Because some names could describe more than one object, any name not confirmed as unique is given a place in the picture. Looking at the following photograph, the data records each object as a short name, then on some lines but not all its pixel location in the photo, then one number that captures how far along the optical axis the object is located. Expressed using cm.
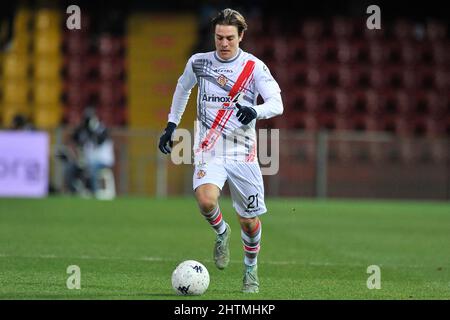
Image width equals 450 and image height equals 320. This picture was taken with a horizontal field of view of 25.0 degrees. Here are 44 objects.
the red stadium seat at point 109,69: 2625
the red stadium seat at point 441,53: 2659
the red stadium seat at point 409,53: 2661
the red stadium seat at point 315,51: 2647
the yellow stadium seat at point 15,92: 2591
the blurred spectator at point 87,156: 2227
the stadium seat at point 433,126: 2598
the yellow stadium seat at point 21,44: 2642
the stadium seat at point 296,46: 2649
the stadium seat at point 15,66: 2617
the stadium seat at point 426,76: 2656
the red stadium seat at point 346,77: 2642
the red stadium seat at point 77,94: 2612
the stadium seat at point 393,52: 2669
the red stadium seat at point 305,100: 2616
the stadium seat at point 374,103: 2612
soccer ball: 762
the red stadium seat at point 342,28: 2664
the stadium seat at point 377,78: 2647
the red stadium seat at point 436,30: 2684
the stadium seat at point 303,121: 2598
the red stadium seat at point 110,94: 2608
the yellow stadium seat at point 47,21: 2638
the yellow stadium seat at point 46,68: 2634
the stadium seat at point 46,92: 2614
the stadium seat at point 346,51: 2652
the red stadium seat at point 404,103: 2622
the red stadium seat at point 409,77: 2647
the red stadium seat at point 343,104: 2612
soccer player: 815
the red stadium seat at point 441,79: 2642
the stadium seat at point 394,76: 2661
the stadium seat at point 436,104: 2625
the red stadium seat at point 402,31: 2678
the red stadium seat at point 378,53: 2656
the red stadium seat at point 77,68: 2630
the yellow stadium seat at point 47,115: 2598
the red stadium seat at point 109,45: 2633
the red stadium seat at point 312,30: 2661
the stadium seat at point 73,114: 2594
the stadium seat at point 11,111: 2562
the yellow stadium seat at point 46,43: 2634
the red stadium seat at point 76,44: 2638
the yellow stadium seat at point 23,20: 2652
